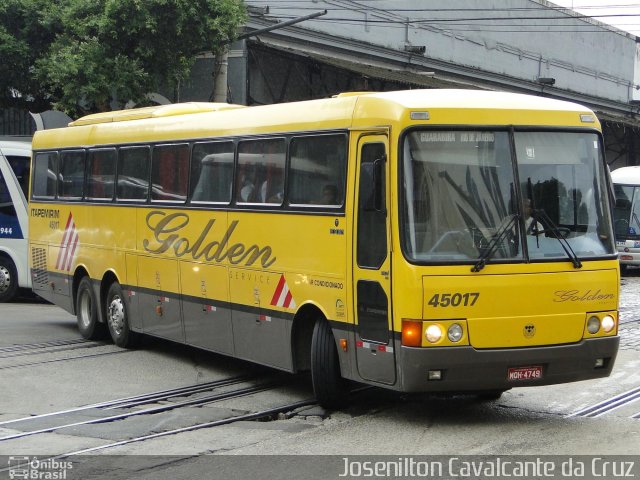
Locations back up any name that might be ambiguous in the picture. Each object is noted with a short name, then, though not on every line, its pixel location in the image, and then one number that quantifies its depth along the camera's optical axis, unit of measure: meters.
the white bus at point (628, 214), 29.22
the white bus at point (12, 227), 21.11
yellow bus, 8.91
